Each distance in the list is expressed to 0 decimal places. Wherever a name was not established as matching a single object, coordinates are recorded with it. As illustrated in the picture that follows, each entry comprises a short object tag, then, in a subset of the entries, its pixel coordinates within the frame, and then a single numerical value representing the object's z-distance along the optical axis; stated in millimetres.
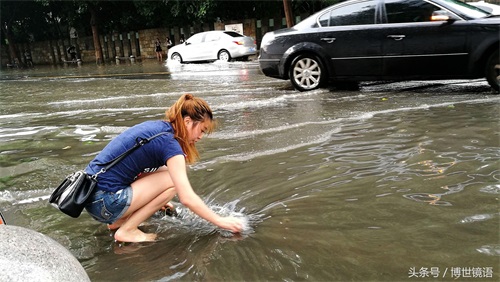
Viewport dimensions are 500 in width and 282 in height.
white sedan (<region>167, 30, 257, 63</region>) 19531
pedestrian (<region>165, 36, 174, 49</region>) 28922
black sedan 7004
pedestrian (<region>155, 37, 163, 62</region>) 27406
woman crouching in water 2754
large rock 1843
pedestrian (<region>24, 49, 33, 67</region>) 39938
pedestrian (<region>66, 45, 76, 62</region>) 35000
